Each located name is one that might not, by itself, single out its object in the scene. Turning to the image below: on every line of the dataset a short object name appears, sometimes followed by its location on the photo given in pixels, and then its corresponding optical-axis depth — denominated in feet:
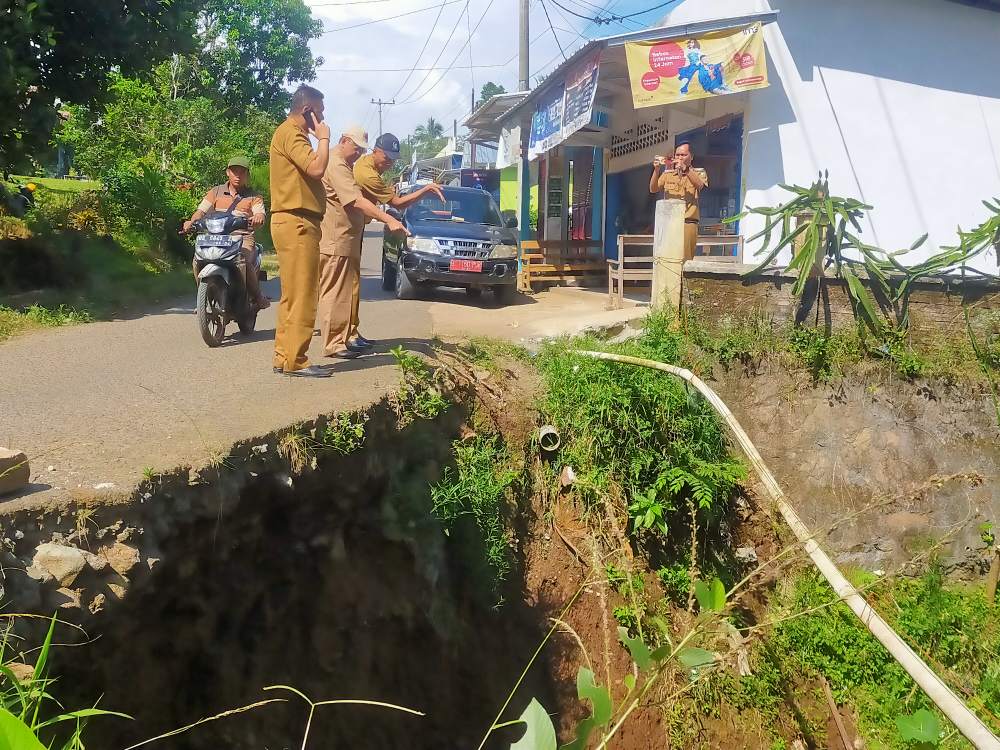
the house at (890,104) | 29.30
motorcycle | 20.67
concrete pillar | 24.58
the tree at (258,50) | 78.95
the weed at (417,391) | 16.65
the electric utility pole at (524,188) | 42.75
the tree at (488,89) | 193.78
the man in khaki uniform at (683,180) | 27.53
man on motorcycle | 22.24
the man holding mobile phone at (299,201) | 16.35
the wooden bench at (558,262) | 40.75
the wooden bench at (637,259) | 30.35
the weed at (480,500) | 16.52
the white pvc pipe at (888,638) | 7.59
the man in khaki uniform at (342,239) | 18.81
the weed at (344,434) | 14.18
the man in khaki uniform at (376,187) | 20.22
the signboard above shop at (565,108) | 32.37
